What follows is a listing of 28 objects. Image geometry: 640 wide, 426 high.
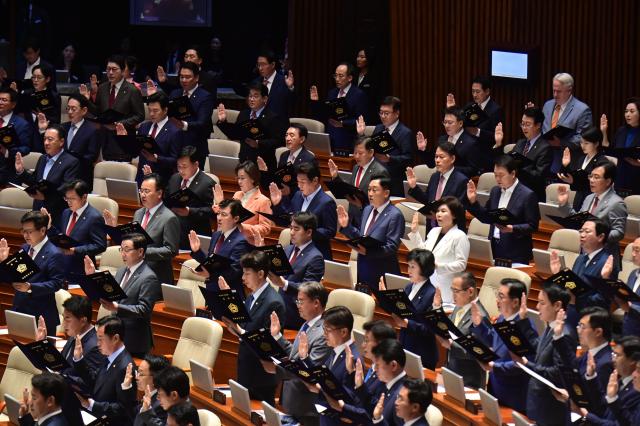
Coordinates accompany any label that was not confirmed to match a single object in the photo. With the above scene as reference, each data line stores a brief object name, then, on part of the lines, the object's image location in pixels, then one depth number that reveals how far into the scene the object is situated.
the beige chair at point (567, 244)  17.84
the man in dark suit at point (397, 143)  20.87
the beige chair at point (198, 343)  15.98
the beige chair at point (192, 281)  18.05
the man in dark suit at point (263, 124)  21.69
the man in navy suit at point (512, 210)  18.25
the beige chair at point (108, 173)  21.67
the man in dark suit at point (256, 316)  15.74
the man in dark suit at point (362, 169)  19.59
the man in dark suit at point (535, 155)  20.00
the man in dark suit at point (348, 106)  22.78
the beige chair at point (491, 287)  16.66
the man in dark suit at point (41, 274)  17.84
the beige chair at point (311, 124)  23.70
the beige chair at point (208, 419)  13.43
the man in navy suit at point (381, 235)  17.77
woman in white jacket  17.28
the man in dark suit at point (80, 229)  18.60
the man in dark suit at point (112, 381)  14.98
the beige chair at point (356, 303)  16.11
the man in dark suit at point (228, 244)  17.56
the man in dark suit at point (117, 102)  22.94
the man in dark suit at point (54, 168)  20.59
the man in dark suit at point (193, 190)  19.75
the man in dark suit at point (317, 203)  18.58
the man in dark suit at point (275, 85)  23.02
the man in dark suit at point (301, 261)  17.23
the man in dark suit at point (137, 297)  16.92
